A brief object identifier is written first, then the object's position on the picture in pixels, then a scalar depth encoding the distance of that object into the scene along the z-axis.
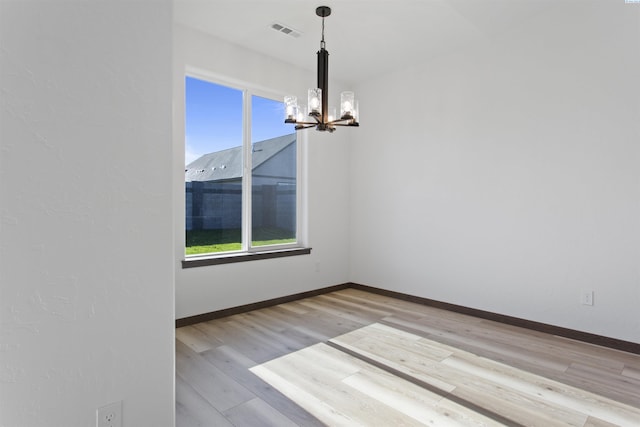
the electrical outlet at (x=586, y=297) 3.02
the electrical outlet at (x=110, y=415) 1.36
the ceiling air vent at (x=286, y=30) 3.41
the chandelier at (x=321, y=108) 2.76
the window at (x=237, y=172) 3.70
